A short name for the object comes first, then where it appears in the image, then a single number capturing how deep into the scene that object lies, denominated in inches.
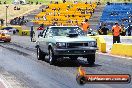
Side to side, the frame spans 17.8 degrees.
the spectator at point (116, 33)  1098.9
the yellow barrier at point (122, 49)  913.9
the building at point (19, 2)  3750.0
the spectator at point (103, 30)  1683.3
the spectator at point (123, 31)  1529.3
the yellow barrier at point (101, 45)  1089.4
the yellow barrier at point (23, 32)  2559.1
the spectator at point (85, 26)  1407.4
